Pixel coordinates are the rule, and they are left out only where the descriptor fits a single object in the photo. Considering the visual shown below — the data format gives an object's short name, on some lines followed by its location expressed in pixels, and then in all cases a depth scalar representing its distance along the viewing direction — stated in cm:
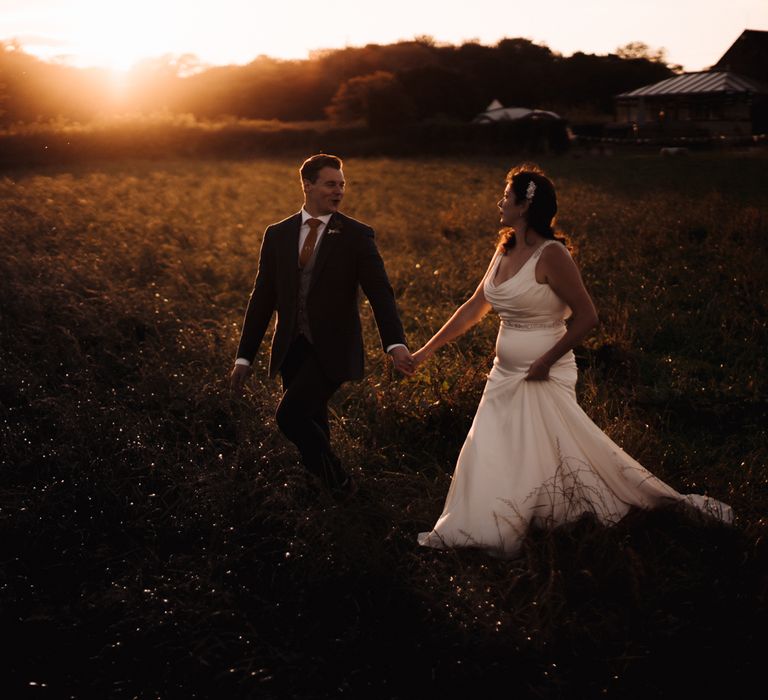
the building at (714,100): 4084
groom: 437
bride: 395
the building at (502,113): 5697
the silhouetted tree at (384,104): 4759
